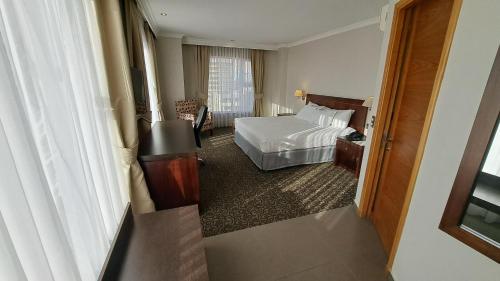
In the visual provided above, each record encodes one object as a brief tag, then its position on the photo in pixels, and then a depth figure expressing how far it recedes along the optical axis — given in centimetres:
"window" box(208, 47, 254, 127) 558
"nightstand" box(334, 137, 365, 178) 304
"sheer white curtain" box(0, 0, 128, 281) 54
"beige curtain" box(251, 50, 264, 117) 589
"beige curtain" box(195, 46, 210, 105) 532
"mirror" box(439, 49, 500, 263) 83
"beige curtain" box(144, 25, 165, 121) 359
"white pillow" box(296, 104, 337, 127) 387
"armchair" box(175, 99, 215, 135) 494
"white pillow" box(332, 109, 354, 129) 360
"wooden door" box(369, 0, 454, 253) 134
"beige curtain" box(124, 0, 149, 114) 209
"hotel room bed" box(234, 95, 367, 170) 317
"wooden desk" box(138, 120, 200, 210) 192
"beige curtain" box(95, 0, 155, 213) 150
